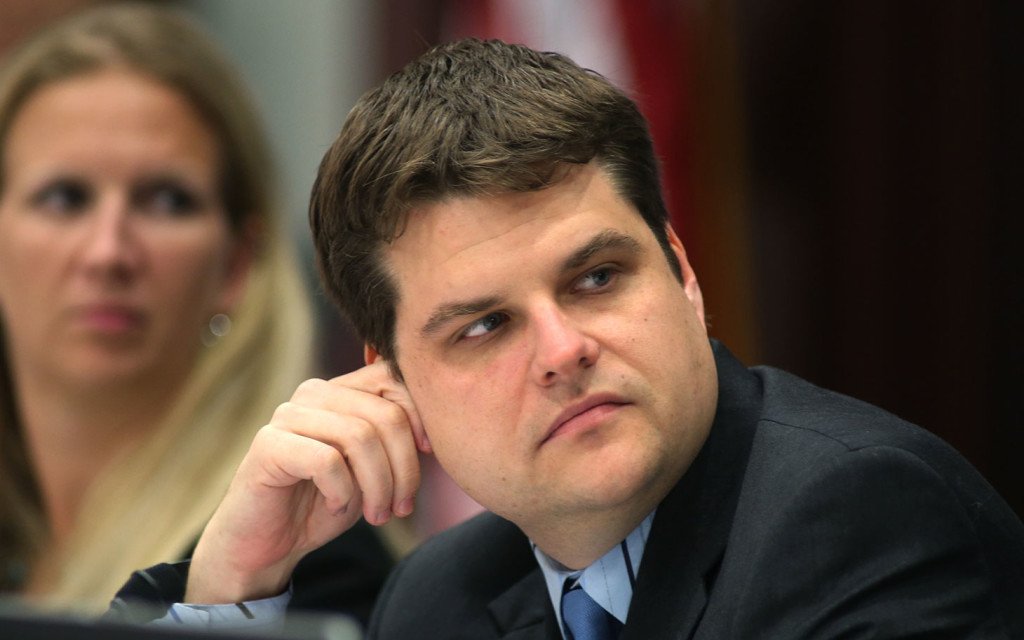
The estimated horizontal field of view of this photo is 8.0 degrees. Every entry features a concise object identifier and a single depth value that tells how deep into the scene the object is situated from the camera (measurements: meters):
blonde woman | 4.43
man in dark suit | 3.95
